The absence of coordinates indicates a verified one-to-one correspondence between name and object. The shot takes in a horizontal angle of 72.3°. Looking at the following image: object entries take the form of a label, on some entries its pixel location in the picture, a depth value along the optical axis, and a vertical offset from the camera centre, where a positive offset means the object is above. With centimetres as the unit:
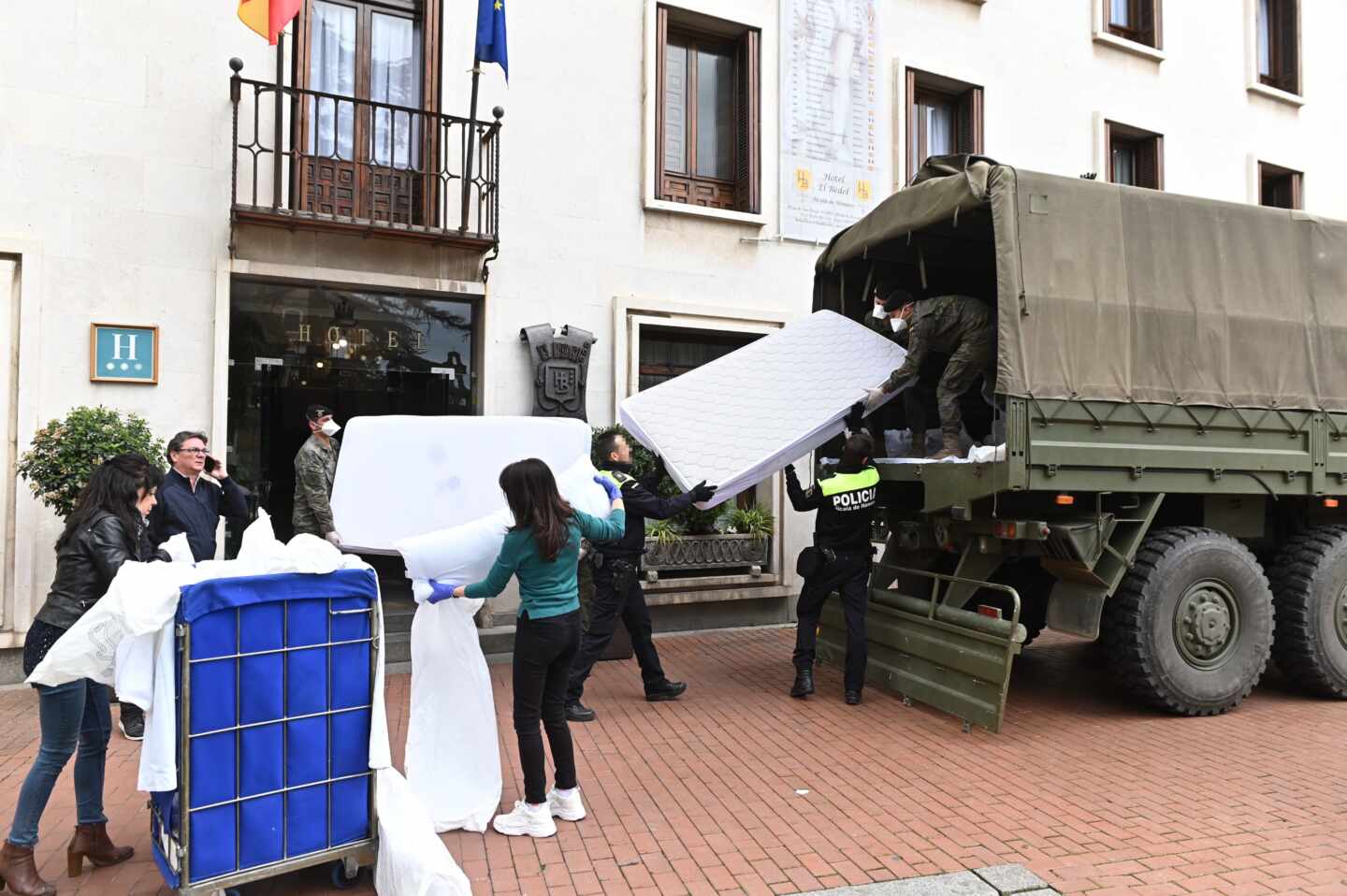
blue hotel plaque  707 +91
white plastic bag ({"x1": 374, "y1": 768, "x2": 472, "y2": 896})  331 -139
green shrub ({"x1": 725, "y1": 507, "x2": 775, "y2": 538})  925 -47
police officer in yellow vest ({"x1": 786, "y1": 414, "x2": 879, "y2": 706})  643 -48
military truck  570 +15
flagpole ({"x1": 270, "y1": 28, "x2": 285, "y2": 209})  727 +255
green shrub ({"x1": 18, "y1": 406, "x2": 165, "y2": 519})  636 +13
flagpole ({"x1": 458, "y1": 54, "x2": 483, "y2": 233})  795 +298
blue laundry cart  328 -97
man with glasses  570 -21
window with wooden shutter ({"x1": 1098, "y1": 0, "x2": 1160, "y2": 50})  1246 +624
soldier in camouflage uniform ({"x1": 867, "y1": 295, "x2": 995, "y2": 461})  628 +91
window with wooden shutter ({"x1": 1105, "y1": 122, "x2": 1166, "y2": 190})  1241 +440
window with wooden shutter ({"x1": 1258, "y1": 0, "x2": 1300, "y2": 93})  1382 +659
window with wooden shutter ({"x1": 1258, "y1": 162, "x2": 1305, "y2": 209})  1372 +439
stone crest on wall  848 +97
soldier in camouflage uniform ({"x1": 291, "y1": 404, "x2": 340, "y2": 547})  714 -3
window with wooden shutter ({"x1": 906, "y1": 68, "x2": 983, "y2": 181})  1116 +443
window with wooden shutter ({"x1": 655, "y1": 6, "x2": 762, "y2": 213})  975 +390
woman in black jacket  357 -87
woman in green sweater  409 -65
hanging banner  998 +399
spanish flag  693 +346
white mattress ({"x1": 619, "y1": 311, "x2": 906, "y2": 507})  607 +49
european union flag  782 +376
